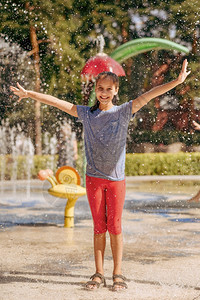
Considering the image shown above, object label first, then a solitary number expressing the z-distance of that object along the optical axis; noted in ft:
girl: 13.33
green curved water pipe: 37.88
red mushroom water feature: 36.94
